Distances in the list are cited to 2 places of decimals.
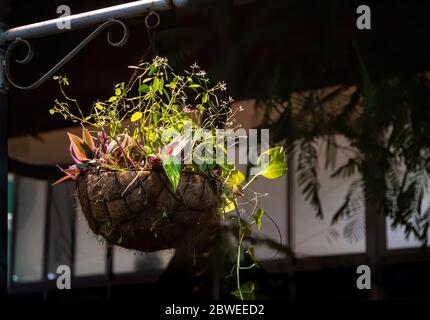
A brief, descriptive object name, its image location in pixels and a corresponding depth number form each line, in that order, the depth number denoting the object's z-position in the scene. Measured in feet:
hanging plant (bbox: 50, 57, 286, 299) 8.16
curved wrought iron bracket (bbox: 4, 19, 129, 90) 8.57
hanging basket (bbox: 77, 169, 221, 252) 8.15
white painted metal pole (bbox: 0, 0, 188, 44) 8.57
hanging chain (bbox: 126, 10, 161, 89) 8.50
